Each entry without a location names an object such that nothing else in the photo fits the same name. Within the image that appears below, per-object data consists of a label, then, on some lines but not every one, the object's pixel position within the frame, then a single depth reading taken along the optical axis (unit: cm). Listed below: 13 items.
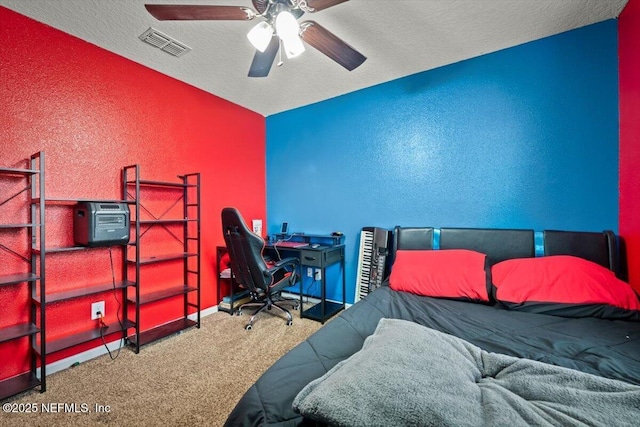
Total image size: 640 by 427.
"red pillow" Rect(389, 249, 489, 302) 190
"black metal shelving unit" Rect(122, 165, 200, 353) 230
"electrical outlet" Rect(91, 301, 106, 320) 219
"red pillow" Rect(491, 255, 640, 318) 154
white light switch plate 366
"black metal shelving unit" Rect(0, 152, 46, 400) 170
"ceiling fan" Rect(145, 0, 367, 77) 143
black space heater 196
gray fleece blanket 62
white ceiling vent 207
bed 66
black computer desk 279
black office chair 254
